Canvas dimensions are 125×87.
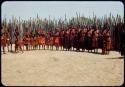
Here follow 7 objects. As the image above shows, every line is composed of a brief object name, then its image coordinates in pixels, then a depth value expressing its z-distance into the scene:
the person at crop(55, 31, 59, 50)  21.44
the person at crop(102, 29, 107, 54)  17.80
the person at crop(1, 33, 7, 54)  17.28
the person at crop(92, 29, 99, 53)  18.77
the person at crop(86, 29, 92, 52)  19.23
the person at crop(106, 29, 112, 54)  17.65
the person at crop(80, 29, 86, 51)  19.55
